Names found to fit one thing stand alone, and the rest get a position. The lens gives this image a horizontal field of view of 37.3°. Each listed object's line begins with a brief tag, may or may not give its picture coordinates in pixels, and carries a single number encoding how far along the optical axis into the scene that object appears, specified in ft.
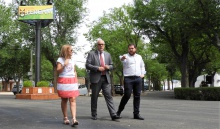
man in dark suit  23.72
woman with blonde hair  20.90
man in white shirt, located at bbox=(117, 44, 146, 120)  24.47
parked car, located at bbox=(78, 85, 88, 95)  126.27
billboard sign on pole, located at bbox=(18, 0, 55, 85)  76.96
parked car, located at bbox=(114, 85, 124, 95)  135.95
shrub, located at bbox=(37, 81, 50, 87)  72.59
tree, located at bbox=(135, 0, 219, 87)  73.26
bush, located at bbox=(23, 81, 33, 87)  72.94
